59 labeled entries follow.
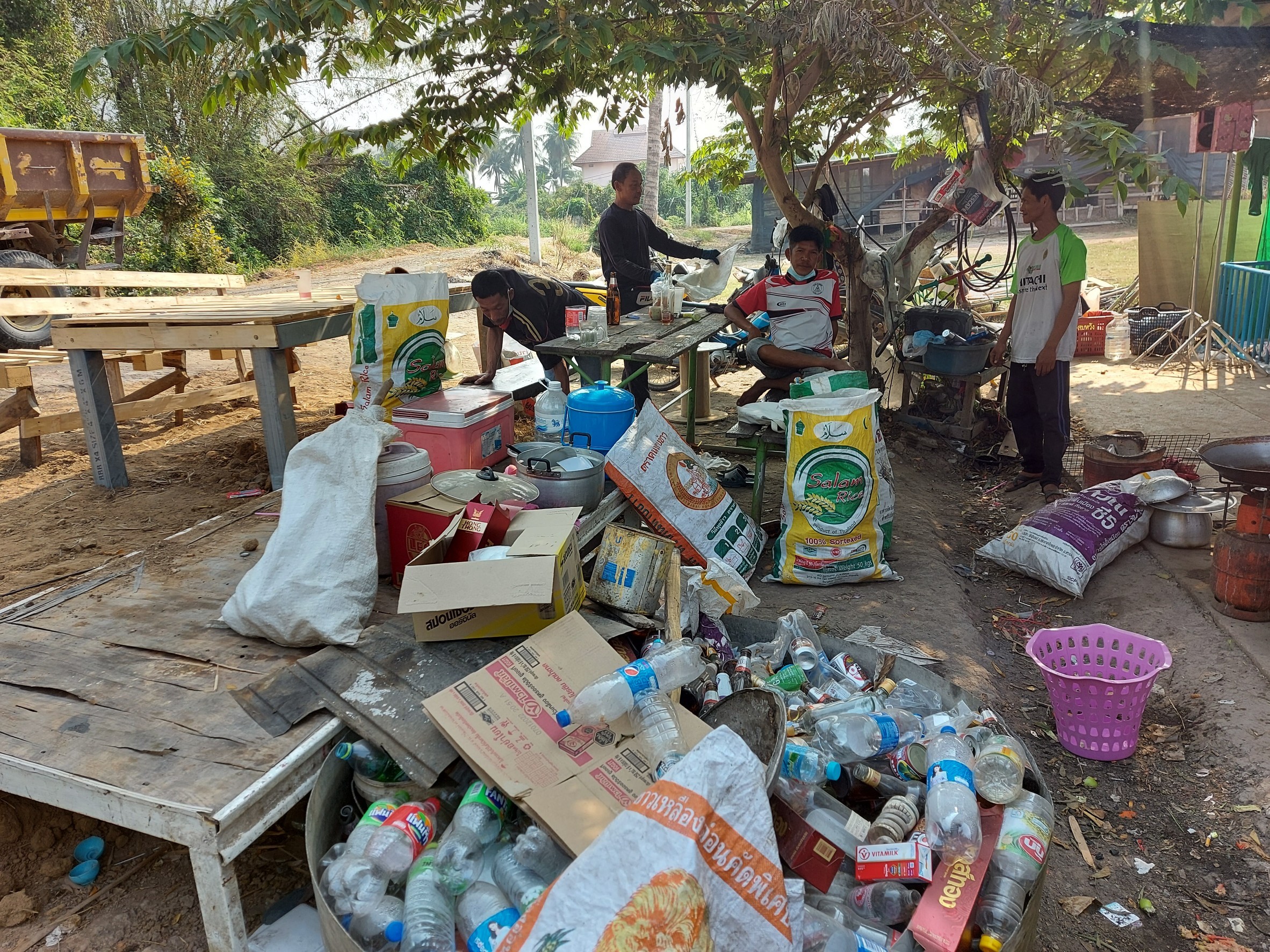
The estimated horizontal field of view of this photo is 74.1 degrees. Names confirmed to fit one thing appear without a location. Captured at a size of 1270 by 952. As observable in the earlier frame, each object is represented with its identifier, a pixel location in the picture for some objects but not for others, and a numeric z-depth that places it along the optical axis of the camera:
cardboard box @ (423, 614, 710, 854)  2.13
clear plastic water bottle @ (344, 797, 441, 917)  1.98
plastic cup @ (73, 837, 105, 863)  2.49
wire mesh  5.68
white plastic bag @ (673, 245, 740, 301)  9.12
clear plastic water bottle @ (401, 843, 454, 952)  1.86
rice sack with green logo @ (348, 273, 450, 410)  4.01
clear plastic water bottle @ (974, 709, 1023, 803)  2.26
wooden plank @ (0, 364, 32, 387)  5.32
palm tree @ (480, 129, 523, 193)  74.12
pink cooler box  4.04
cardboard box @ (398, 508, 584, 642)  2.55
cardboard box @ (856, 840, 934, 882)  2.02
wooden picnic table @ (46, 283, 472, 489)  4.36
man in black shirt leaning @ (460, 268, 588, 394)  5.21
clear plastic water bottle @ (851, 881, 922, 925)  2.03
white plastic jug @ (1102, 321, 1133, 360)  9.88
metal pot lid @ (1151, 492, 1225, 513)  4.44
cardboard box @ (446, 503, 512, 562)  2.96
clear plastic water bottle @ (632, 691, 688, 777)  2.31
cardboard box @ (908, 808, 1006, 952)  1.88
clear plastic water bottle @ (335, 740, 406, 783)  2.37
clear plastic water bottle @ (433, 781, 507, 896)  2.06
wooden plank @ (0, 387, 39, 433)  5.48
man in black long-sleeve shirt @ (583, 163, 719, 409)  6.37
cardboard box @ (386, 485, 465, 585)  3.07
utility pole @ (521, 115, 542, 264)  21.33
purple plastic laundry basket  2.93
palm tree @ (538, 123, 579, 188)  72.44
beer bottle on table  5.64
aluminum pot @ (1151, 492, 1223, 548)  4.42
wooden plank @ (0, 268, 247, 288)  7.09
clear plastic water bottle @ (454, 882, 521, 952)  1.88
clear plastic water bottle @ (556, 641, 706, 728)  2.35
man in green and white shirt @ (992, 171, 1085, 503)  5.08
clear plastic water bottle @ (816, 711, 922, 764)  2.48
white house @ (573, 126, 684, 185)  68.31
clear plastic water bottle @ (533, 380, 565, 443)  4.70
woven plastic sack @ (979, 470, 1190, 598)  4.19
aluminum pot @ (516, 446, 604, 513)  3.61
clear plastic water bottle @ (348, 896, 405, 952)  1.90
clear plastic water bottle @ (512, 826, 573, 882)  2.09
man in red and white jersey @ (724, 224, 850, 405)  5.27
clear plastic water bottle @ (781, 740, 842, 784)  2.32
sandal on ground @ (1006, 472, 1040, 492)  5.70
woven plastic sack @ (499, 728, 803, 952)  1.51
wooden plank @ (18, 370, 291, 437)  5.45
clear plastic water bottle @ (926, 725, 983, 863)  2.09
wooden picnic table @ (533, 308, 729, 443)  4.64
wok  3.60
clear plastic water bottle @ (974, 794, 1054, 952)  1.95
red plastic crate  9.83
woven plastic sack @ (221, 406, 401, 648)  2.68
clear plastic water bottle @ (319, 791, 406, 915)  2.00
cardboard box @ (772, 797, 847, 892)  2.13
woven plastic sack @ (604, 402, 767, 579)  3.87
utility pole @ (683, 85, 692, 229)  38.41
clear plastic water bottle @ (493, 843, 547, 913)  2.00
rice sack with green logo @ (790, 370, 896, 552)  4.14
